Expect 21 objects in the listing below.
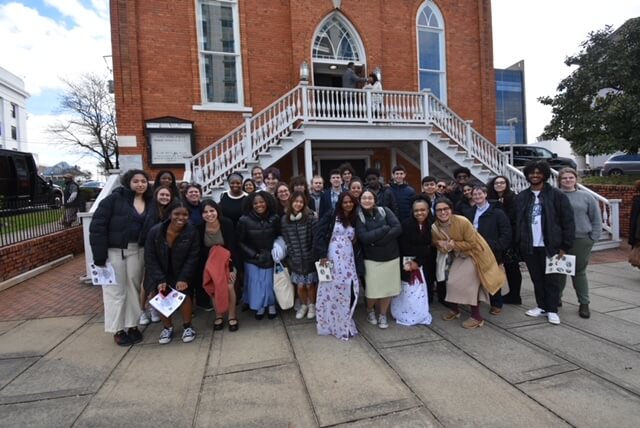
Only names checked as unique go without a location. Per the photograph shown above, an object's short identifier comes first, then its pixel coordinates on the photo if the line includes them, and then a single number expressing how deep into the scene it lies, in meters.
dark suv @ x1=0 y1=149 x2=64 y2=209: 13.56
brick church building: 9.66
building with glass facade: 48.34
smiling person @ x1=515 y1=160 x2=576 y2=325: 4.30
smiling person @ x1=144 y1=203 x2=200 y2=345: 3.99
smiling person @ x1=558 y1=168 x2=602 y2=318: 4.49
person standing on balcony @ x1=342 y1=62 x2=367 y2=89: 10.81
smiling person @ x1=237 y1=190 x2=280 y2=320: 4.57
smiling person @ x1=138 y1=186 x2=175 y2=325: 4.11
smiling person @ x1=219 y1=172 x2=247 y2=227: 5.08
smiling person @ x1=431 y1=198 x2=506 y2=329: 4.27
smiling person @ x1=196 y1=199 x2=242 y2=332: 4.34
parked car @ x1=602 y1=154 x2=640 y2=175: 21.53
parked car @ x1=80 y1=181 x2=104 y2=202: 12.69
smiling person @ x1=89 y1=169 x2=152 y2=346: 3.96
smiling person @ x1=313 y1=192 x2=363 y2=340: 4.18
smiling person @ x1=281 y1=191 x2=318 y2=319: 4.52
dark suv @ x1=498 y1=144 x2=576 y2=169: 18.98
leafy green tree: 11.22
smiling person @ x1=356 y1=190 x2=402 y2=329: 4.22
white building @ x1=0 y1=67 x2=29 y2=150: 48.38
